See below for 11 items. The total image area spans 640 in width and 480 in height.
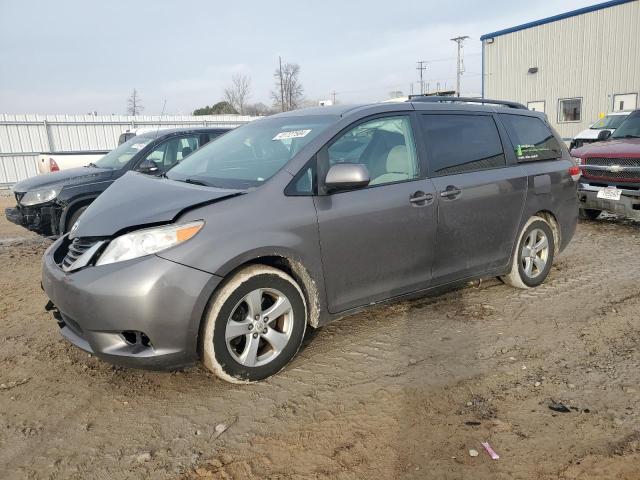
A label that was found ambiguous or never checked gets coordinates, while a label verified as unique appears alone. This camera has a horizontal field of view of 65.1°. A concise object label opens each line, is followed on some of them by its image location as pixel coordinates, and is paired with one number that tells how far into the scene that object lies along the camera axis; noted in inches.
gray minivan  112.7
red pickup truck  287.1
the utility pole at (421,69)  2555.6
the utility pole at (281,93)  1888.5
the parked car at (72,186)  256.2
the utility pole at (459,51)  2019.1
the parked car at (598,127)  538.6
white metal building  776.3
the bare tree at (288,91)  1895.9
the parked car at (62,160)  411.8
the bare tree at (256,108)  1876.6
